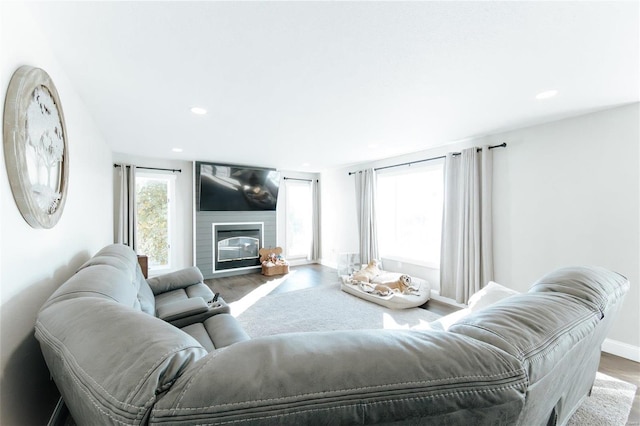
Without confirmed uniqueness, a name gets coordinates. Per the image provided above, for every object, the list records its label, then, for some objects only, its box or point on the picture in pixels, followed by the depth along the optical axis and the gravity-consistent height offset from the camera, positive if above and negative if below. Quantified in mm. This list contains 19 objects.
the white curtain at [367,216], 5316 -55
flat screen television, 5336 +582
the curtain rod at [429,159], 3386 +877
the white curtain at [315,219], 6953 -142
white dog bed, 3770 -1234
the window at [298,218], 6727 -115
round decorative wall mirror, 1102 +334
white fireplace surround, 5582 -401
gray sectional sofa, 500 -350
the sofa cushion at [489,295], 1992 -638
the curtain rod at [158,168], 4619 +865
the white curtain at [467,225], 3508 -168
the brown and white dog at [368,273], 4565 -1060
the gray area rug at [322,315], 3012 -1352
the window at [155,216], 4891 -31
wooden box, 5738 -1121
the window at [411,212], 4395 +15
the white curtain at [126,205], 4547 +168
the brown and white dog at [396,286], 4070 -1140
